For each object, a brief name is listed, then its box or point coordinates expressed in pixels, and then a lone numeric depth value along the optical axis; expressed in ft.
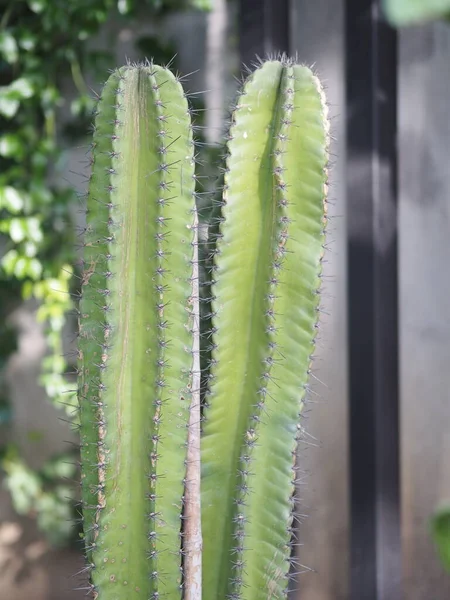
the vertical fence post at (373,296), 4.67
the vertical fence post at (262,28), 4.96
